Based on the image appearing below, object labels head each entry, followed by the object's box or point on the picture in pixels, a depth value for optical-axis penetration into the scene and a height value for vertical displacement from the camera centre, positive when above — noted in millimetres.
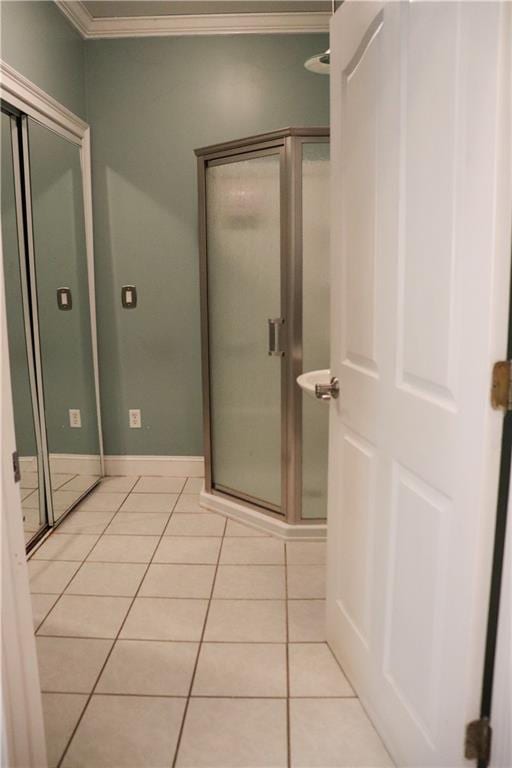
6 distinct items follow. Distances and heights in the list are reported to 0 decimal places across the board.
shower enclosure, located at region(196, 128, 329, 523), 2566 -111
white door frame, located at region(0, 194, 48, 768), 1120 -669
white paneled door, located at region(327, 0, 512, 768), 1012 -107
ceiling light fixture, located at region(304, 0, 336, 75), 2426 +971
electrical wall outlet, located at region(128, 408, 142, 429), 3635 -786
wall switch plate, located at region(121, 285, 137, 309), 3502 -25
